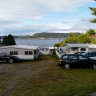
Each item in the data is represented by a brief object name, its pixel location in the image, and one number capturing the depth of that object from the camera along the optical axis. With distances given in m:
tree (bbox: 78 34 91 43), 38.89
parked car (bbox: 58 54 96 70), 11.44
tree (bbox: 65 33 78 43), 43.11
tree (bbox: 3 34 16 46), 32.45
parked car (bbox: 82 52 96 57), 15.49
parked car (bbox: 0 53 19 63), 16.29
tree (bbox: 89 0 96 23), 20.29
